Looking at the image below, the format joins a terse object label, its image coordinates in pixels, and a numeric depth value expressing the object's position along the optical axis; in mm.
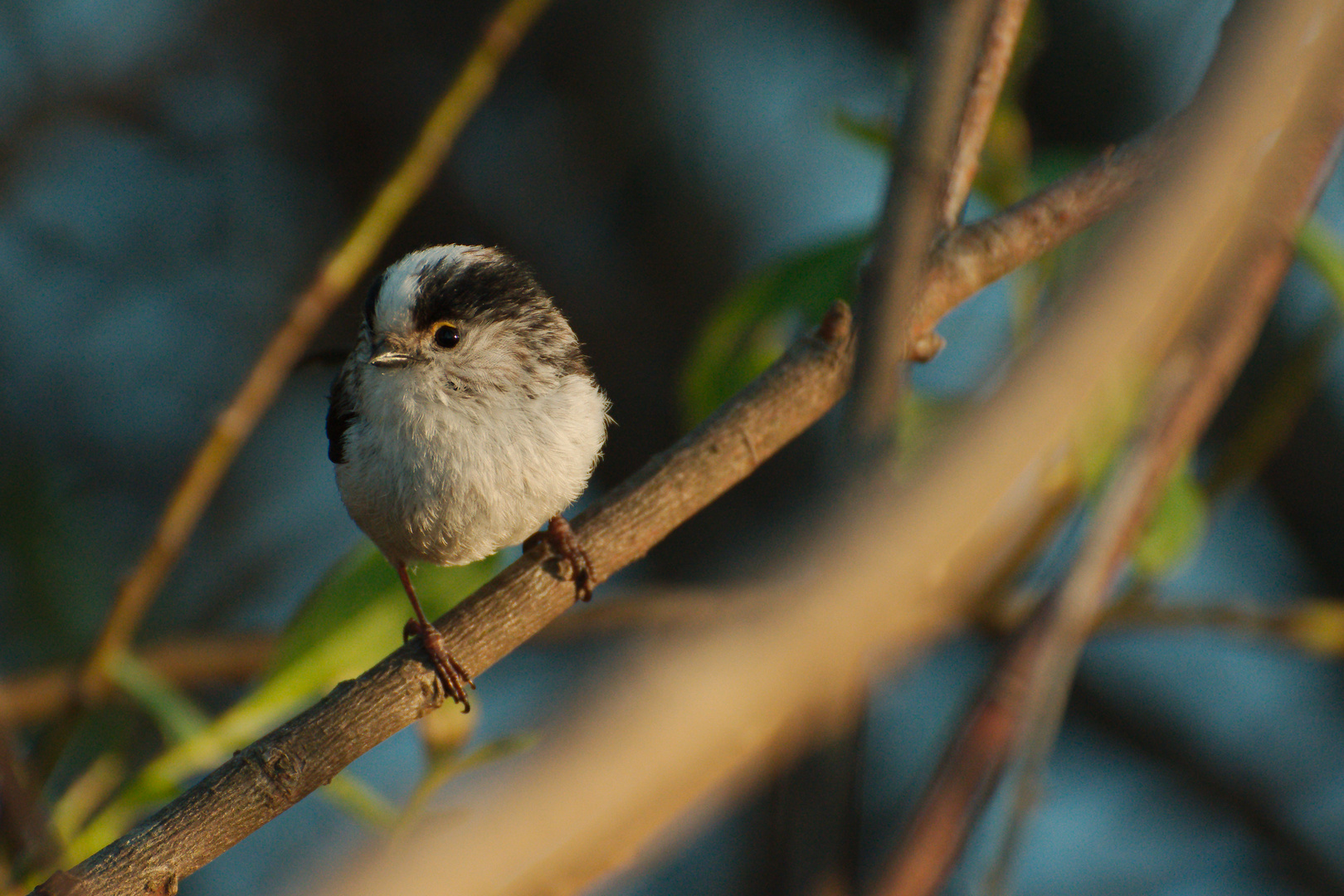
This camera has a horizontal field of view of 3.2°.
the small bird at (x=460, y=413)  4011
